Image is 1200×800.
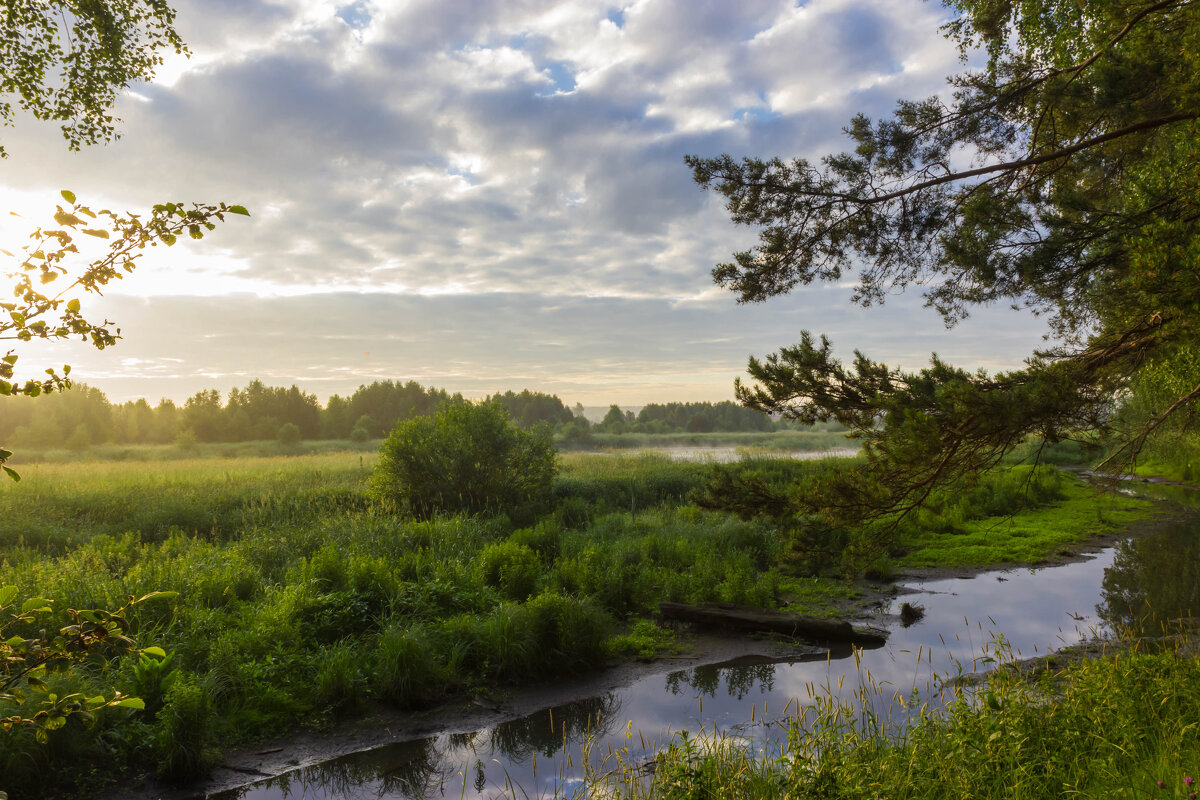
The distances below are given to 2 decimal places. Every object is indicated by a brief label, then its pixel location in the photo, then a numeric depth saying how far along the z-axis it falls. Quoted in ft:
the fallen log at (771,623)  28.58
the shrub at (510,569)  31.42
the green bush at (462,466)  52.75
